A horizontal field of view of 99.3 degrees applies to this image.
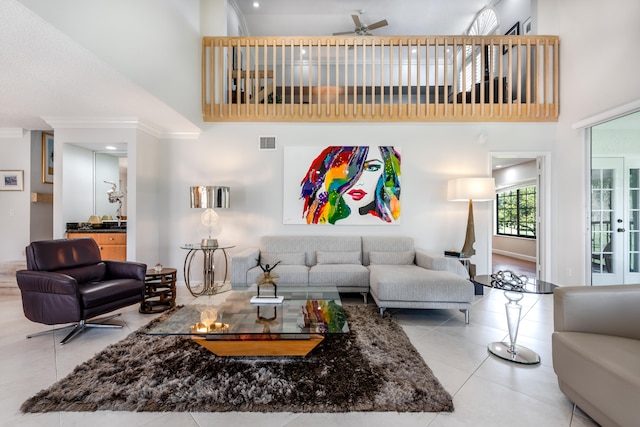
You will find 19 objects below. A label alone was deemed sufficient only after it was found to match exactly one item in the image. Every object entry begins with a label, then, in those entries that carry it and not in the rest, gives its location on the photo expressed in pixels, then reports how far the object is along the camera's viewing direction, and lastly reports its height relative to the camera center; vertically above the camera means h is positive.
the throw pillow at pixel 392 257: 3.73 -0.61
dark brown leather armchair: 2.34 -0.69
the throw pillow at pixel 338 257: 3.73 -0.62
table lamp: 3.61 +0.15
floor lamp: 3.56 +0.27
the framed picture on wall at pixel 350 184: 4.14 +0.44
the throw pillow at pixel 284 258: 3.73 -0.63
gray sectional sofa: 2.72 -0.68
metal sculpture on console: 4.31 +0.25
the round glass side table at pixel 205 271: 3.69 -0.87
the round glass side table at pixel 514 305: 2.01 -0.71
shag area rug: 1.55 -1.09
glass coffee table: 1.80 -0.78
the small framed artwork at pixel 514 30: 4.59 +3.26
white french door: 3.26 -0.08
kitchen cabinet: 3.77 -0.46
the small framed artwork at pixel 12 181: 4.19 +0.47
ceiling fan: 4.75 +3.43
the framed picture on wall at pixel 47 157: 4.32 +0.89
